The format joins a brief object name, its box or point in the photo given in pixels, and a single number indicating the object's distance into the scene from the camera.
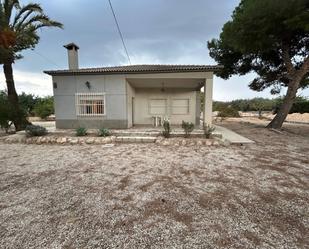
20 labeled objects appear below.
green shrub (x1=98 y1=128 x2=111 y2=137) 7.72
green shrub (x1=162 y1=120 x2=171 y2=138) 7.63
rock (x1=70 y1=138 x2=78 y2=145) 7.35
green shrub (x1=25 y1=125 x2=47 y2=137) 7.79
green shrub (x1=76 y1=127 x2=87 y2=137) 7.78
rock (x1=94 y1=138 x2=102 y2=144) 7.28
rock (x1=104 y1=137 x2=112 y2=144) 7.33
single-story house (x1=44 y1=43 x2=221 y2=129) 8.64
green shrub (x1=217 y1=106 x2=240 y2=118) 17.27
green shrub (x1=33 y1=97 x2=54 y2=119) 18.91
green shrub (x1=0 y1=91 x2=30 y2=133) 8.98
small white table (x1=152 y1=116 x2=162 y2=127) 11.35
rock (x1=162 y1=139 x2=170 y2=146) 7.02
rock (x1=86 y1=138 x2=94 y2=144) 7.29
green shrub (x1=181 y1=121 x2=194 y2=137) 7.61
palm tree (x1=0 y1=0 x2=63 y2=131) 8.49
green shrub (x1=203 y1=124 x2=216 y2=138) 7.44
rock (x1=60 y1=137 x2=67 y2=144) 7.40
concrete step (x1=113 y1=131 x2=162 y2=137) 7.96
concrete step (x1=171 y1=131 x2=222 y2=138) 7.74
